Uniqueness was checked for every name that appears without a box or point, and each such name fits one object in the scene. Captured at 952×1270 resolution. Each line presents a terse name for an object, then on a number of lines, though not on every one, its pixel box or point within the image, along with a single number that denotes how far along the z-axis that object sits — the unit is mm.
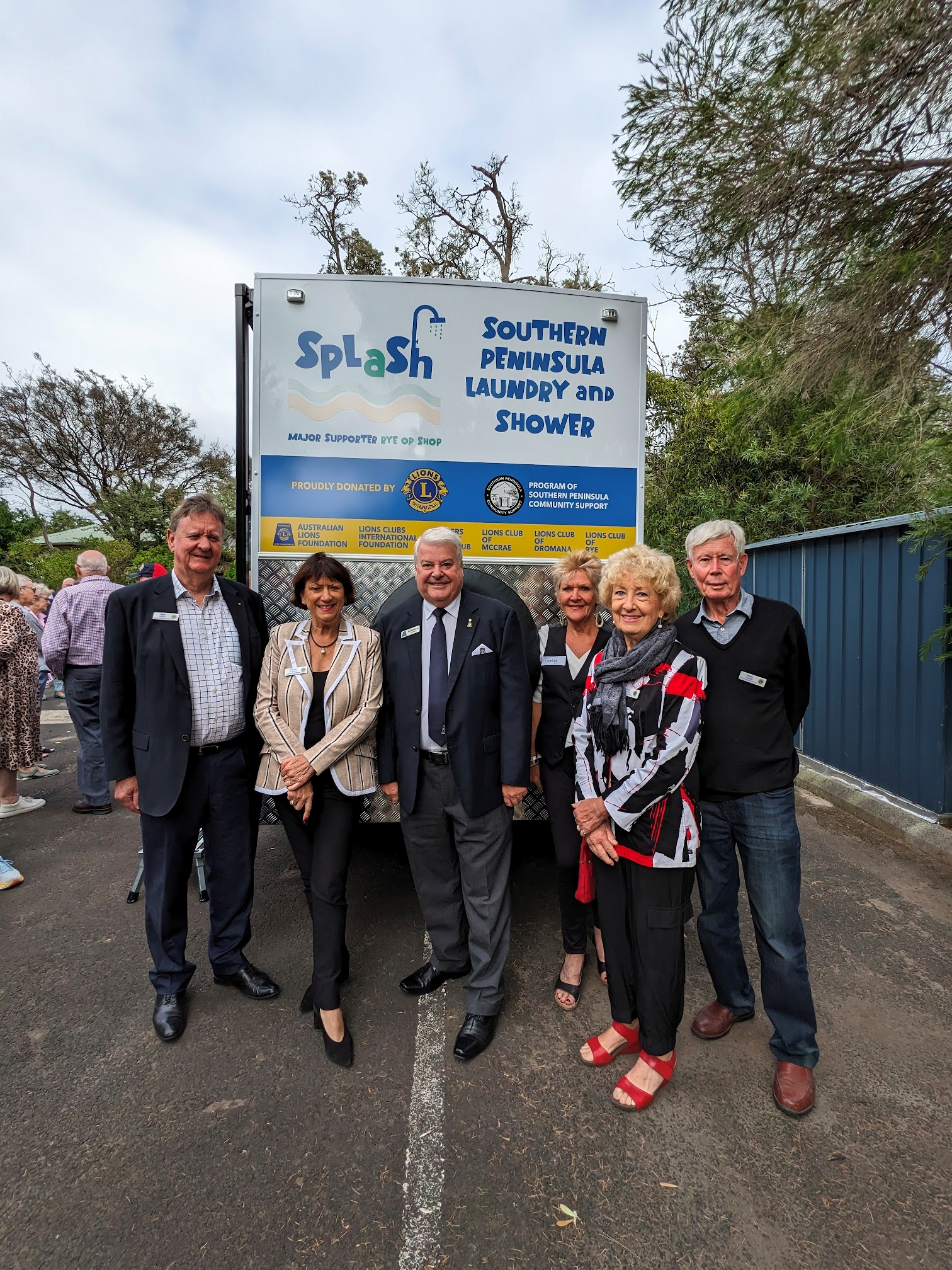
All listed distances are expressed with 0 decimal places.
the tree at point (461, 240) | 16484
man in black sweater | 2268
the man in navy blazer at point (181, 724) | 2631
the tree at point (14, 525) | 27938
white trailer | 3307
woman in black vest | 2834
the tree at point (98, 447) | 28719
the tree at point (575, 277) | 16172
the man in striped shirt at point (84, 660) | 5328
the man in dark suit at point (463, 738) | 2594
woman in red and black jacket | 2178
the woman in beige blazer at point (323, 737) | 2549
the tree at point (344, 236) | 17062
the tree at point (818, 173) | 3555
